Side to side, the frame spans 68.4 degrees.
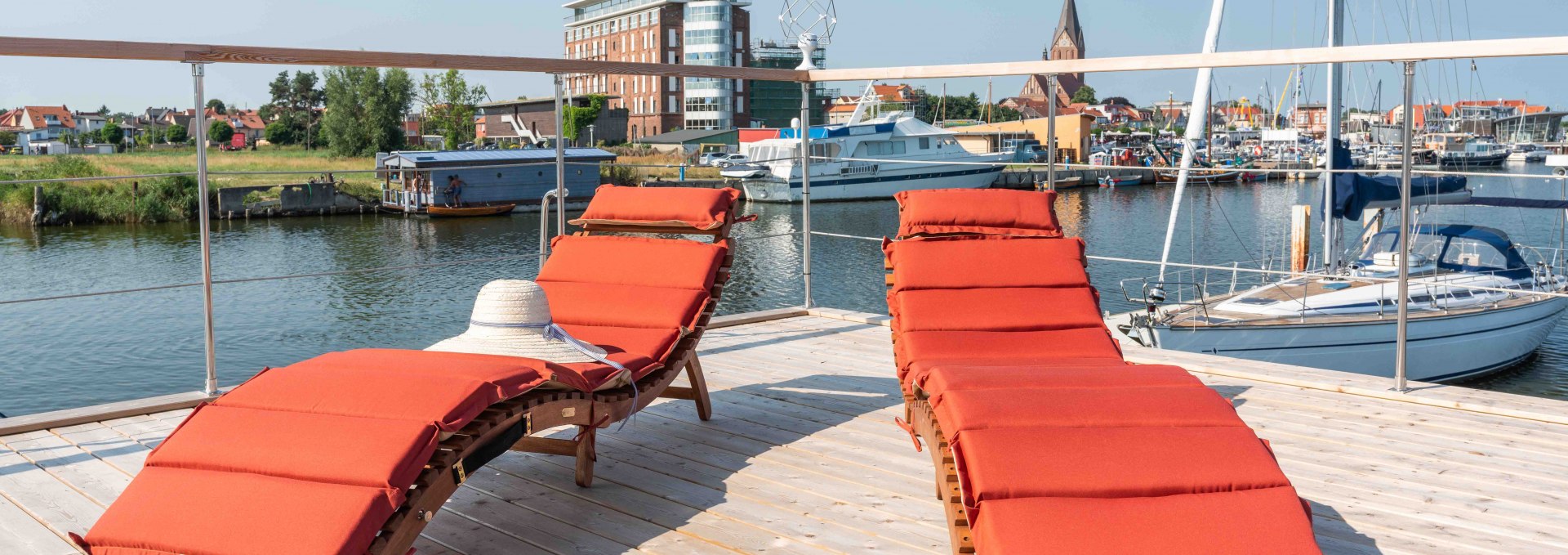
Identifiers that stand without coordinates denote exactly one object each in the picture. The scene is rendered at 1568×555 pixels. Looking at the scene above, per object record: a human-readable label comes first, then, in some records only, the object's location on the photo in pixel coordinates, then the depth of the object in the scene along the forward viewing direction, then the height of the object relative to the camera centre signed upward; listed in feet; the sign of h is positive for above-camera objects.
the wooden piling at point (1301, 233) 51.20 -2.60
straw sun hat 8.55 -1.11
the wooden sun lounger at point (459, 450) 5.83 -1.60
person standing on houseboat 91.61 -0.64
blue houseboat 90.02 +0.25
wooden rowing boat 91.40 -2.22
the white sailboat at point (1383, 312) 32.35 -3.98
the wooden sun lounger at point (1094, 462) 5.49 -1.48
